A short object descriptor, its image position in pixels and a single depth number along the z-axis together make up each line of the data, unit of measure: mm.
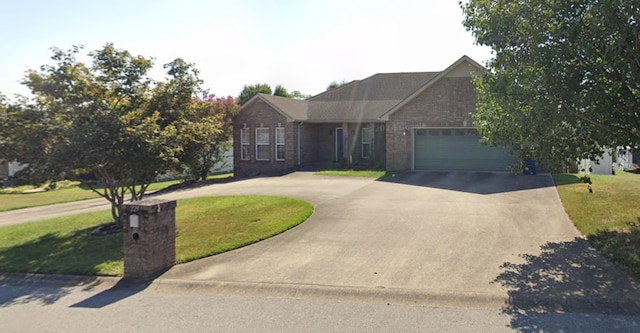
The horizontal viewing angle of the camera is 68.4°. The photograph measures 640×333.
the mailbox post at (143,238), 8234
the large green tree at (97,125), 10219
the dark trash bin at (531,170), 20425
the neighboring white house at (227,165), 34222
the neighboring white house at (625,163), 30298
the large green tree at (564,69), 6941
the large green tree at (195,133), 11932
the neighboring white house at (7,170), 29781
